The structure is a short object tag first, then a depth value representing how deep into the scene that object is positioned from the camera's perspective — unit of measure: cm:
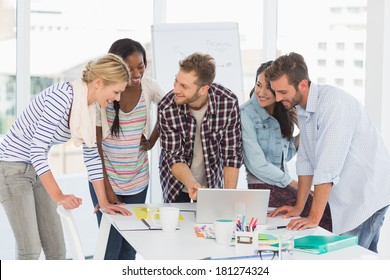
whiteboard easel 456
